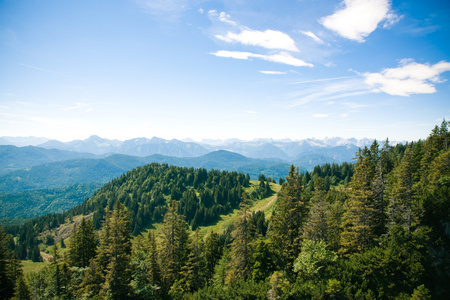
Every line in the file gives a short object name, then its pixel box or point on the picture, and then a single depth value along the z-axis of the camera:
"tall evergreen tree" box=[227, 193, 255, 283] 31.69
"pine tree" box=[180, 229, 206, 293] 34.74
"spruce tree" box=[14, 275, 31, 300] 36.97
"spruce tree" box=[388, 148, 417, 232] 34.31
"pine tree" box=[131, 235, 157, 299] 32.97
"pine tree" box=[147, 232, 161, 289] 36.03
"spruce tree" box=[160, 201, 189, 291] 35.59
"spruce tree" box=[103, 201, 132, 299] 31.48
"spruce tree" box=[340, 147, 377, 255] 32.62
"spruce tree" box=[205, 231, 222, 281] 56.16
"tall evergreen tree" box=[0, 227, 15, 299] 41.34
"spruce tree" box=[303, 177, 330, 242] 32.30
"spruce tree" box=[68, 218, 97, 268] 44.66
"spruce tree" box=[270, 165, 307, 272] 33.38
